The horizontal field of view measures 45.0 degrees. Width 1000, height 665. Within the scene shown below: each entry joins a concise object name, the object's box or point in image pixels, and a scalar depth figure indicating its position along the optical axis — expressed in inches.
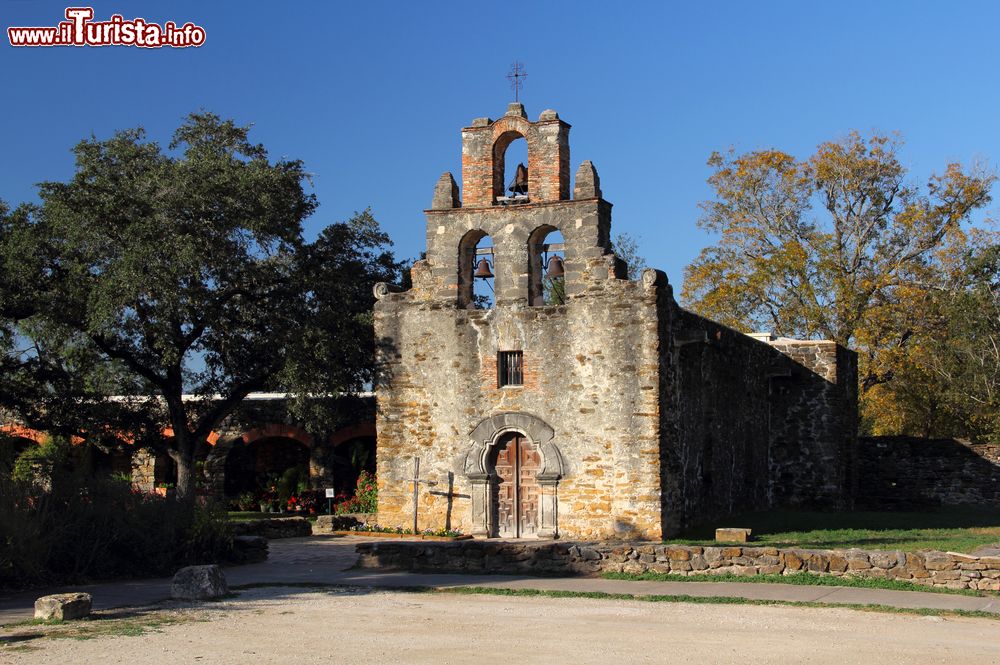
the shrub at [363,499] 1053.8
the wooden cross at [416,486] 918.4
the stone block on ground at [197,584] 576.4
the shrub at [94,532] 606.2
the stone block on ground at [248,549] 738.2
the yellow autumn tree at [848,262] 1499.8
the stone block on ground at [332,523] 951.6
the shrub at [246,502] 1196.5
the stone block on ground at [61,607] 504.1
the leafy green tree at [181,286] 940.0
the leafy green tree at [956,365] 1412.4
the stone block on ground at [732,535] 828.6
